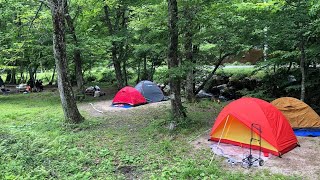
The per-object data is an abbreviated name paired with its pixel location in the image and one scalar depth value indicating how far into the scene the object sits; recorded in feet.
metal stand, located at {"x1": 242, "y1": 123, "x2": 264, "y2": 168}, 22.16
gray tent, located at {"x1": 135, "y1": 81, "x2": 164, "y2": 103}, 53.06
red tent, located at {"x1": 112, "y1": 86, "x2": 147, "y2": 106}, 49.32
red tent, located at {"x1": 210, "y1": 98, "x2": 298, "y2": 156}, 24.26
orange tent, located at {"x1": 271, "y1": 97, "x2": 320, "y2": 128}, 29.96
